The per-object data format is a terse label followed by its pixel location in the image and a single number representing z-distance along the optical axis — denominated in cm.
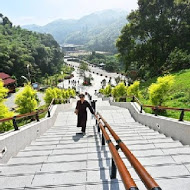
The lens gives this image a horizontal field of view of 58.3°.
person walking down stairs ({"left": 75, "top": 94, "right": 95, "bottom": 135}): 604
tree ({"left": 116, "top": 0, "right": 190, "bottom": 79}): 2427
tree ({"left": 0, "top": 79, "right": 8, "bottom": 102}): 1183
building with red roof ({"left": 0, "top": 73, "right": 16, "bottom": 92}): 3924
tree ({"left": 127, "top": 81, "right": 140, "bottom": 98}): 1515
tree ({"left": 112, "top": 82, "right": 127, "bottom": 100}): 1831
